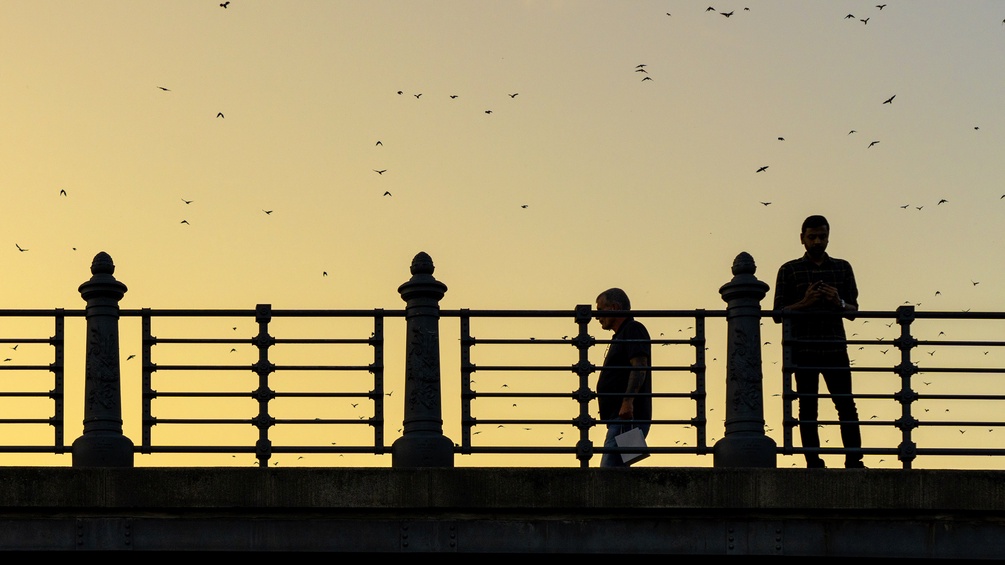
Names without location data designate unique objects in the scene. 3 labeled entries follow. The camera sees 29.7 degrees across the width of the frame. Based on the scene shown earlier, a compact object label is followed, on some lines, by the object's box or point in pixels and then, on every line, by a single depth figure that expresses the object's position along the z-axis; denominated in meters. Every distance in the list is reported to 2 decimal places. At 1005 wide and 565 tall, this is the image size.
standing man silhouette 13.63
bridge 12.01
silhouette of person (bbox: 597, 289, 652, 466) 13.53
